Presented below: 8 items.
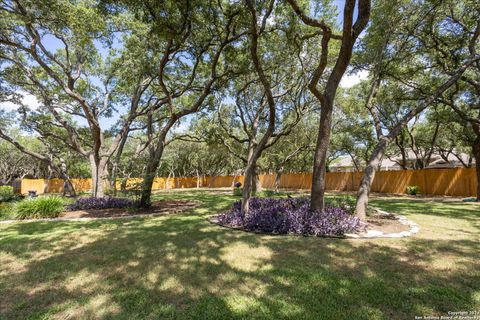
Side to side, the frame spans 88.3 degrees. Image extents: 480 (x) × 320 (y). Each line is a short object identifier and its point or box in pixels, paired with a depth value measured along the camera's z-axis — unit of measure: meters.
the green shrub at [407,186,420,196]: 15.12
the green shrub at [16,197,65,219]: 7.77
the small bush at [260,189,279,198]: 13.52
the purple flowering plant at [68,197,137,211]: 9.73
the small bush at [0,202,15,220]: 7.85
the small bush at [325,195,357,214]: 6.95
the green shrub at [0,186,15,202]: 18.82
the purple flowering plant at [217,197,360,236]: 5.23
